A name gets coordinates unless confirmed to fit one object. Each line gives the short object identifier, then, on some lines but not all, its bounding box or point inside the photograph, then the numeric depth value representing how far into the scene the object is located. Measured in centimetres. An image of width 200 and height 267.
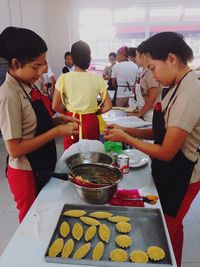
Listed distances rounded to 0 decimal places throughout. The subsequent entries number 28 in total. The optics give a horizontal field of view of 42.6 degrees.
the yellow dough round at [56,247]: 83
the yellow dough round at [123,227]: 92
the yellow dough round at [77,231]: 90
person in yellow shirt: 202
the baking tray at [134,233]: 80
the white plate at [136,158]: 147
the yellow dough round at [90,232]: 90
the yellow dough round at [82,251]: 82
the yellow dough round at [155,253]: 80
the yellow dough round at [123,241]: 86
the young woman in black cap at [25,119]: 111
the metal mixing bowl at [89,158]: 139
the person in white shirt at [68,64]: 524
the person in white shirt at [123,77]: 362
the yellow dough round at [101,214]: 99
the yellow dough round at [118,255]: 81
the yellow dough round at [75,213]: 100
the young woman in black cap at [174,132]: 108
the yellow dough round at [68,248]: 83
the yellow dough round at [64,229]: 91
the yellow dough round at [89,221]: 96
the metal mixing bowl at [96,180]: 104
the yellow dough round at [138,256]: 80
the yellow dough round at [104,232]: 89
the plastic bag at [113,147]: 160
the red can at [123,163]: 136
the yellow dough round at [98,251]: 82
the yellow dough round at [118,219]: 97
